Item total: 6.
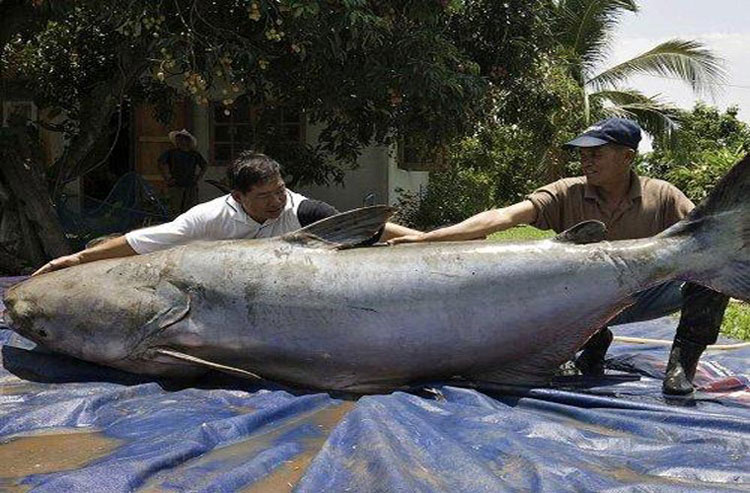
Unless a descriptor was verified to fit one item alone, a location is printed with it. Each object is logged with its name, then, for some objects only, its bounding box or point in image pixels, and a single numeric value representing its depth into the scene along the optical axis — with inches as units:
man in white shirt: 160.7
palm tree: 671.8
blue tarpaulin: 100.0
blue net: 372.8
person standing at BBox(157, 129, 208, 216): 426.9
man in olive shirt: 158.7
